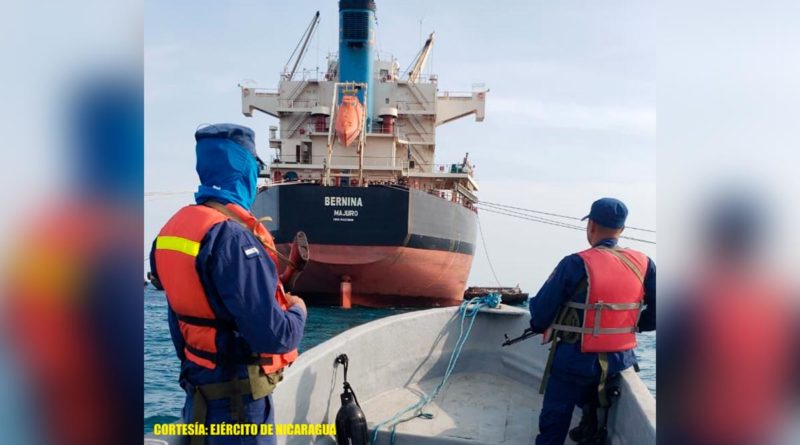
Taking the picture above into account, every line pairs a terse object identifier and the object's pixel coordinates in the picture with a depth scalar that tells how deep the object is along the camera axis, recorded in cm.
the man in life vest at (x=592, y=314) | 264
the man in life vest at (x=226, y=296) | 172
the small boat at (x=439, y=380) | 279
